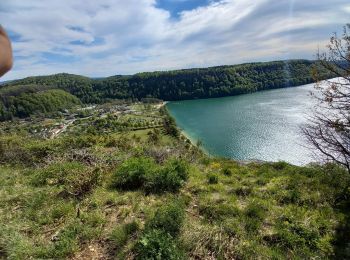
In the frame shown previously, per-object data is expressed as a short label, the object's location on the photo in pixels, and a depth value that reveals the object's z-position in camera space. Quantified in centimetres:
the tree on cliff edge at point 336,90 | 757
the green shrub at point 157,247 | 365
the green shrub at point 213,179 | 708
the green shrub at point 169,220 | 420
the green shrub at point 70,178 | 583
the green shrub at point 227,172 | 816
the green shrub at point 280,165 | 1015
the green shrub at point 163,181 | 620
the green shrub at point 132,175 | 639
